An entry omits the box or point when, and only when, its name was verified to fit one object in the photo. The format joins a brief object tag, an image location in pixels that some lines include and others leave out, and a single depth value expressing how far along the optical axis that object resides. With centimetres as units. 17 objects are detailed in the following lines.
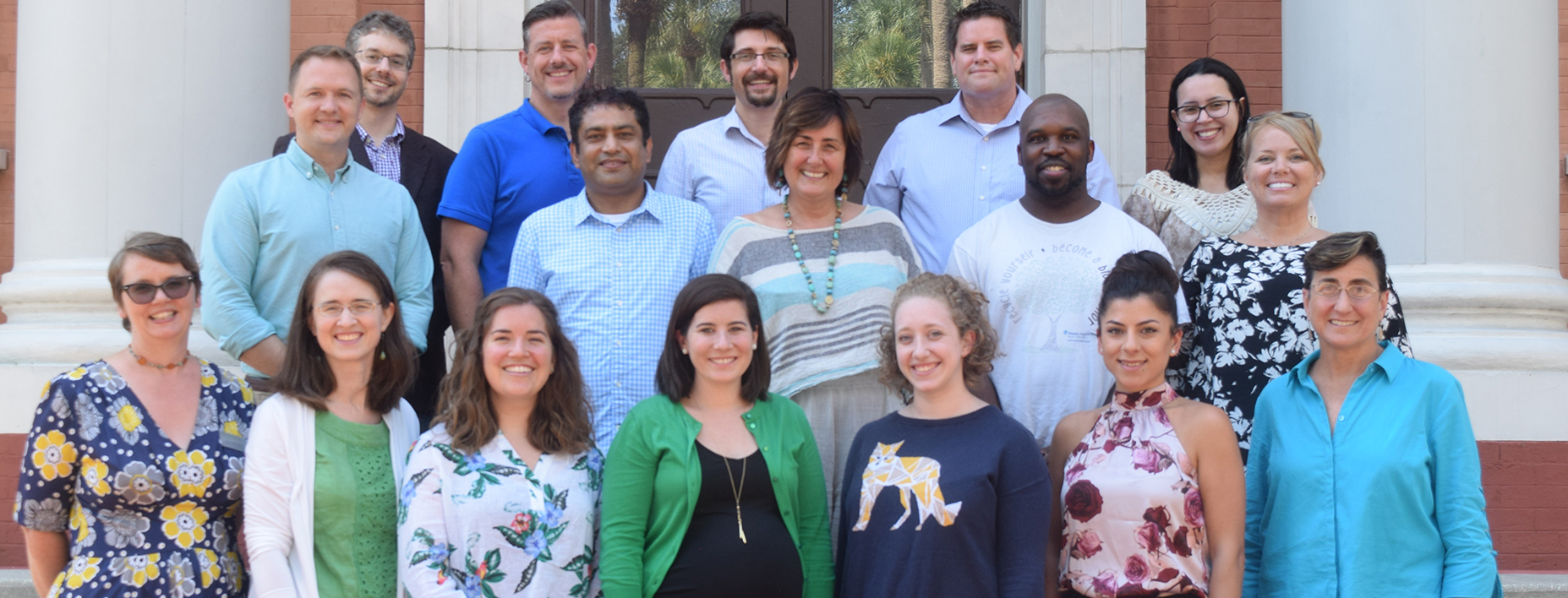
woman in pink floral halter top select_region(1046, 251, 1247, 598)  291
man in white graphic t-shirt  336
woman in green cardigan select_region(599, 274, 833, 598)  296
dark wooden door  650
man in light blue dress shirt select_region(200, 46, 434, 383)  335
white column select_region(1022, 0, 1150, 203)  611
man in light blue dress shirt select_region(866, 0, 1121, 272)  407
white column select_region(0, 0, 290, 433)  482
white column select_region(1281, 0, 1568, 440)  467
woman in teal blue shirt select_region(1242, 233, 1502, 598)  283
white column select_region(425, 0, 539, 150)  618
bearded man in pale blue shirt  414
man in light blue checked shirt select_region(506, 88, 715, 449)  346
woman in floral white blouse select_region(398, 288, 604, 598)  289
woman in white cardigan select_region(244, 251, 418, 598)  288
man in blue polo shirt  401
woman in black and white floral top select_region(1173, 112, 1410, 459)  332
